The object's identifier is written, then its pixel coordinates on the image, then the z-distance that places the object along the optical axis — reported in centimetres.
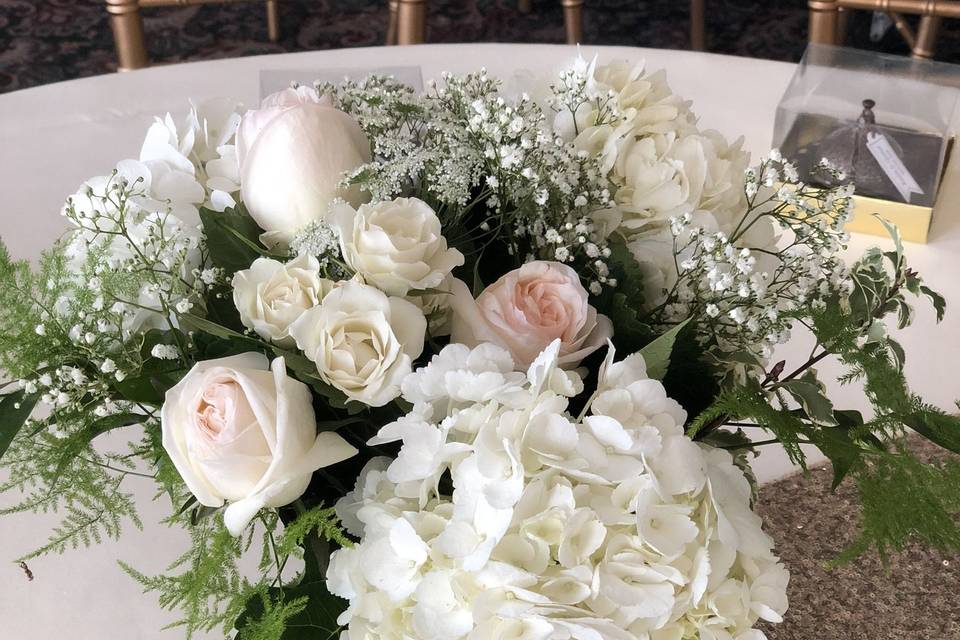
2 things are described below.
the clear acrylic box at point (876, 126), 114
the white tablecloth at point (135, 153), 82
